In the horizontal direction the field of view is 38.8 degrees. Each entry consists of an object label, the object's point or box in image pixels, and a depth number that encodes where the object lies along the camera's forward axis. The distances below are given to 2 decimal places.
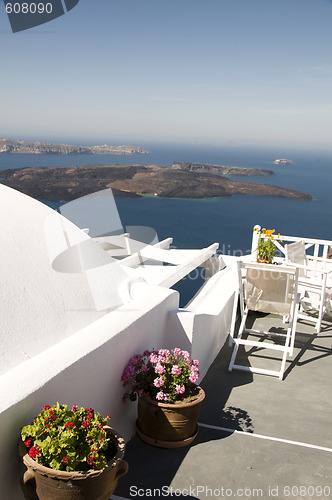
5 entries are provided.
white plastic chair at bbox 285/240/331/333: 5.56
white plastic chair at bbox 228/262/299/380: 4.59
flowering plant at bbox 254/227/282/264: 5.82
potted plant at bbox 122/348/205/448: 2.98
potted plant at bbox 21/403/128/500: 1.92
